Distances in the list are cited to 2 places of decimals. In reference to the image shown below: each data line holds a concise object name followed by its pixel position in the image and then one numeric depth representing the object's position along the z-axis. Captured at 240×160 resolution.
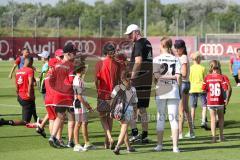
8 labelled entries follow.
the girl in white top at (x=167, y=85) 12.94
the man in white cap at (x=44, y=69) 16.78
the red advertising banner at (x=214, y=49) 62.03
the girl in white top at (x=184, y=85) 14.65
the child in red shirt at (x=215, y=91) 14.41
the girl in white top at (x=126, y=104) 12.60
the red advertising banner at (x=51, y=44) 59.28
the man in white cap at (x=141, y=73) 14.00
